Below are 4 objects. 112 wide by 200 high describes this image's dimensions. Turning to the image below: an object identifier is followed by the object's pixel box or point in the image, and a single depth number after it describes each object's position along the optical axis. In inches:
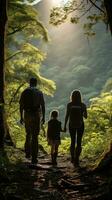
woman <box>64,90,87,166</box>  422.6
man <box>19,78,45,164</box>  404.5
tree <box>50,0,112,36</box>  462.3
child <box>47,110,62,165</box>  440.1
